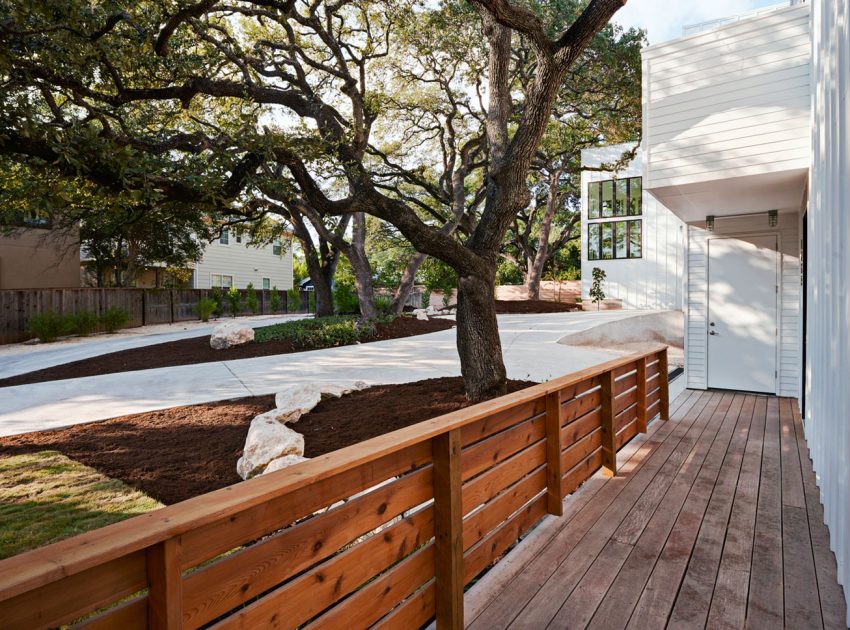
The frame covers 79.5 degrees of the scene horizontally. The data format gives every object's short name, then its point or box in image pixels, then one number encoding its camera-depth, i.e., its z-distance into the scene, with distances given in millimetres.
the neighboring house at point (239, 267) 23781
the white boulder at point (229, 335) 10914
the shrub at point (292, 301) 24938
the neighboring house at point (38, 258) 15325
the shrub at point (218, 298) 19953
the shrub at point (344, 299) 16328
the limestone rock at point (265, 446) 4062
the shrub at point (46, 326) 12984
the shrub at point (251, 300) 21703
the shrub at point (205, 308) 18453
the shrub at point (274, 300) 23053
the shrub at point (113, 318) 15227
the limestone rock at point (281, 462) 3850
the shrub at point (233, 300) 20875
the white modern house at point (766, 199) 2506
